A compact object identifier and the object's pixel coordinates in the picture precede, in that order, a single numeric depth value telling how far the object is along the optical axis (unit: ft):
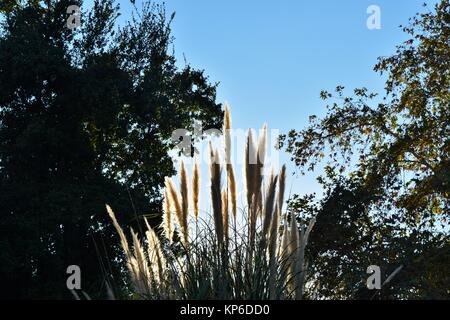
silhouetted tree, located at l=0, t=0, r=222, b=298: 89.99
